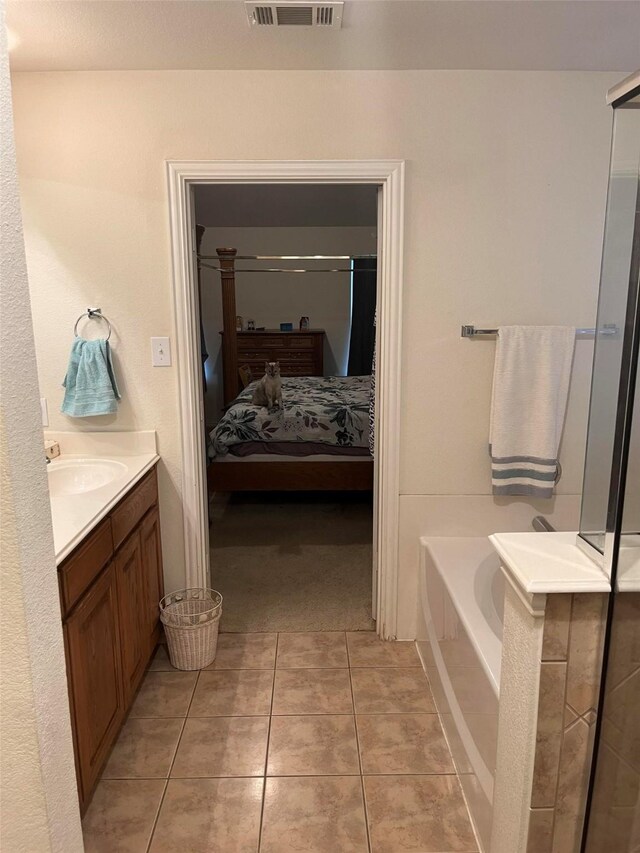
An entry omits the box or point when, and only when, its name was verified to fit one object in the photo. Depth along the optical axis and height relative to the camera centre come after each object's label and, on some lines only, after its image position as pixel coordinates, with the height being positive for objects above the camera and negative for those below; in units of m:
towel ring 2.46 -0.02
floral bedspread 4.07 -0.77
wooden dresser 6.68 -0.46
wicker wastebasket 2.49 -1.31
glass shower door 1.08 -0.34
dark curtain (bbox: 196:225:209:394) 4.99 +0.63
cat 4.40 -0.58
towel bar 2.46 -0.09
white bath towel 2.44 -0.39
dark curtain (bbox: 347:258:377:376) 6.78 -0.16
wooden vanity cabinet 1.68 -0.99
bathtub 1.70 -1.10
